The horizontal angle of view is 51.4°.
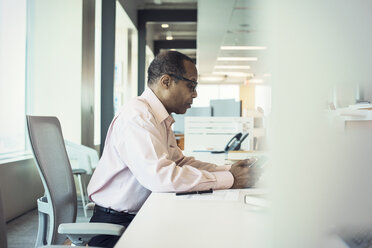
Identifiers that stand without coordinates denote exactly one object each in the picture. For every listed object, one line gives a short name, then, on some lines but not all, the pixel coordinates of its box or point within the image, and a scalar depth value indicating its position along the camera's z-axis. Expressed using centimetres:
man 131
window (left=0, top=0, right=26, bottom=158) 371
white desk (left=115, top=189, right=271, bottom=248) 81
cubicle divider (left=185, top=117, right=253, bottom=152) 366
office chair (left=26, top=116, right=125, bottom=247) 139
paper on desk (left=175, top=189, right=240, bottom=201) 128
